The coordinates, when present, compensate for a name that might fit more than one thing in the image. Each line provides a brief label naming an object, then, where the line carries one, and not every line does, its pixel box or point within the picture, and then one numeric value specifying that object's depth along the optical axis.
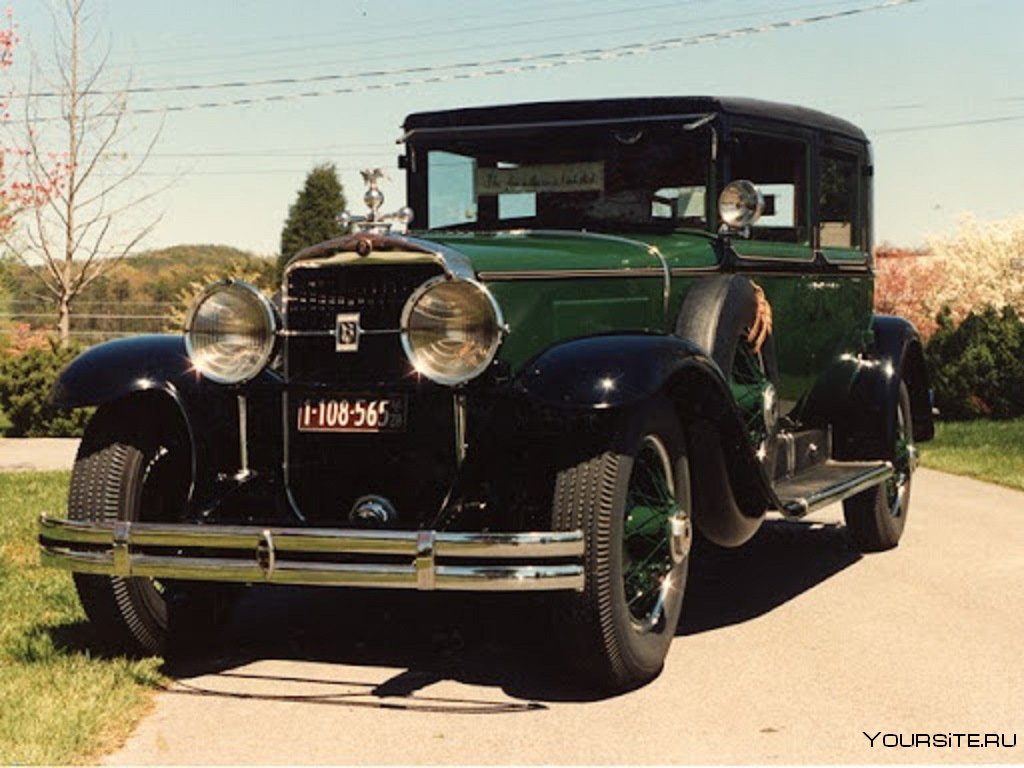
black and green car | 4.44
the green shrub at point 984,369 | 19.02
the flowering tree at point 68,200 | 20.09
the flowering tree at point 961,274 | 31.22
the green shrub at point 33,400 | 17.30
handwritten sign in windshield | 6.19
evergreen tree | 33.16
